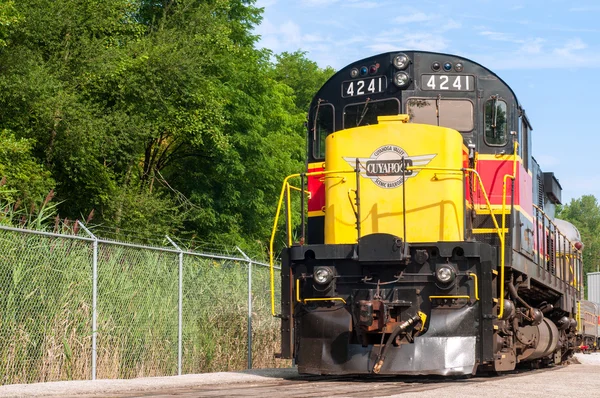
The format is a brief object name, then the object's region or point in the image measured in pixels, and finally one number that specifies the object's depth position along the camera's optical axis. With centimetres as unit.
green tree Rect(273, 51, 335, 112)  5406
